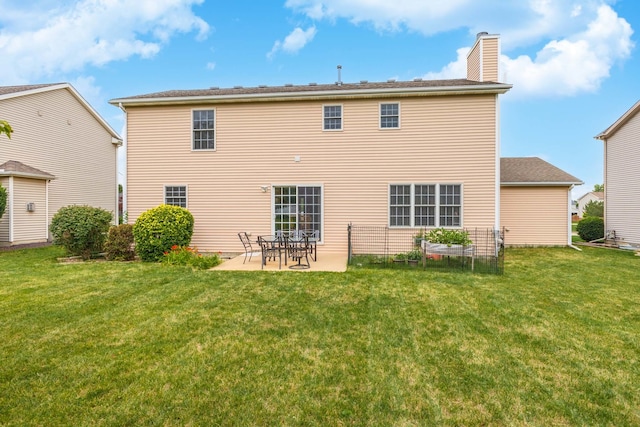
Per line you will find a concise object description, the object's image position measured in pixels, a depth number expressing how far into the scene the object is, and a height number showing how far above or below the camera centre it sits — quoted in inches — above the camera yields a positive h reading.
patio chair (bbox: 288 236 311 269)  327.0 -46.8
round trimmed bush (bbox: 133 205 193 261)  356.5 -21.4
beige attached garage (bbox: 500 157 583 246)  512.7 +3.8
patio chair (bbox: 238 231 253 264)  419.8 -38.0
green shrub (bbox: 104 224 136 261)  370.3 -36.4
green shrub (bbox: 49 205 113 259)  369.1 -19.1
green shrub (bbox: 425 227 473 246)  327.6 -25.2
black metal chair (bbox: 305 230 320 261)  396.5 -30.6
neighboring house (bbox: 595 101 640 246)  518.6 +63.1
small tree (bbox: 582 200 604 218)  963.0 +13.2
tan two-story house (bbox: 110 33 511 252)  405.4 +75.2
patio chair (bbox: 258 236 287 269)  321.7 -35.7
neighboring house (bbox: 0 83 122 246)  504.7 +101.5
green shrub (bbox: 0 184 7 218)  447.5 +19.9
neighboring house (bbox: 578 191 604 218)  1980.3 +99.7
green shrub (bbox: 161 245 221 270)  326.0 -47.8
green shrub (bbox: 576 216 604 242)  592.4 -27.8
